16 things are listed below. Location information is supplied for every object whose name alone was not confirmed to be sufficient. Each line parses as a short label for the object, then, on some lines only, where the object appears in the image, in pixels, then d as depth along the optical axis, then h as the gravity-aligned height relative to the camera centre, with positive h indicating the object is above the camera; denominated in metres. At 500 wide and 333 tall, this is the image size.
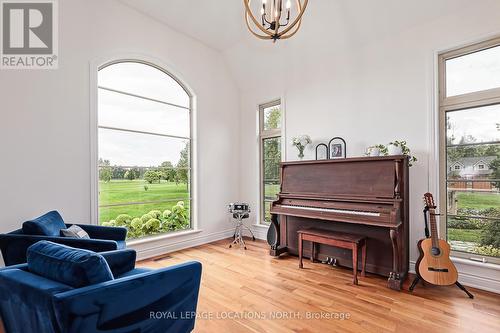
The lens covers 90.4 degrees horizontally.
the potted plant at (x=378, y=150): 3.15 +0.21
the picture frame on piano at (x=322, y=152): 3.89 +0.25
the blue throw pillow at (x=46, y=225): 2.20 -0.52
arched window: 3.53 +0.32
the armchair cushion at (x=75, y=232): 2.41 -0.62
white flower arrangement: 4.01 +0.41
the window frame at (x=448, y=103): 2.82 +0.74
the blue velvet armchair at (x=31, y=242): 2.14 -0.62
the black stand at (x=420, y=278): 2.51 -1.23
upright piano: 2.83 -0.49
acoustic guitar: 2.51 -0.99
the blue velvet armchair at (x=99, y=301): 1.18 -0.71
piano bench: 2.83 -0.88
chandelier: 1.83 +1.16
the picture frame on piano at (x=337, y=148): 3.74 +0.30
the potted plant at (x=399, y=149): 3.01 +0.22
